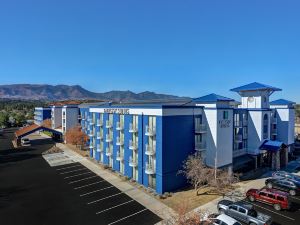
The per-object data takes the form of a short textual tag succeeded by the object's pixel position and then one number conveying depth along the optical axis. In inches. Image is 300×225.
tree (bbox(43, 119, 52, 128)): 3913.9
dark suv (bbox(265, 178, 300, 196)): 1460.4
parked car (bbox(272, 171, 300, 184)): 1589.6
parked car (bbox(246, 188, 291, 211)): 1211.7
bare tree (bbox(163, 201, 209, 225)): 867.4
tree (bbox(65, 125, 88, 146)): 2701.8
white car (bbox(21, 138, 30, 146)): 3107.8
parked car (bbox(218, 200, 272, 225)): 1039.0
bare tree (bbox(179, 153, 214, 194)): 1399.0
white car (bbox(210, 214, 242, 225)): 965.2
